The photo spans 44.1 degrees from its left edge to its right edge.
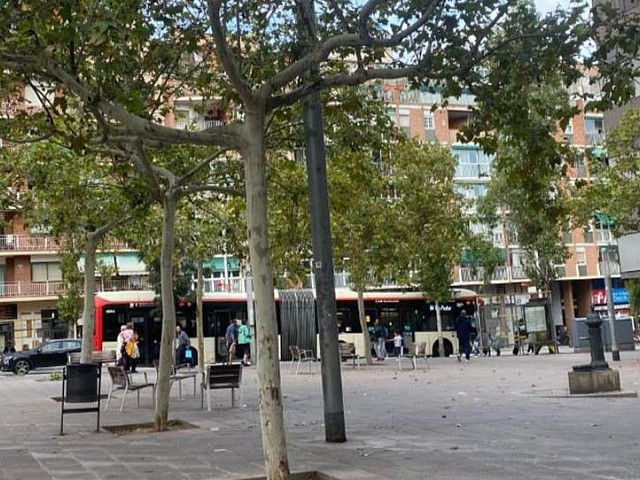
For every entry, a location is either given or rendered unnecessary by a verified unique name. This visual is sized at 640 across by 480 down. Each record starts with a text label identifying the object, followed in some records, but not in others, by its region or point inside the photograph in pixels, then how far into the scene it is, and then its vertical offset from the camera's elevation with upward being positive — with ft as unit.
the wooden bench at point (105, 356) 102.75 -0.20
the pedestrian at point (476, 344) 129.07 -1.89
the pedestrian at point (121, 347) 90.84 +0.75
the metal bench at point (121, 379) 47.11 -1.59
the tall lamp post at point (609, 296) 87.56 +3.38
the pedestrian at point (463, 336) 104.48 -0.29
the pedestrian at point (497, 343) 127.62 -1.90
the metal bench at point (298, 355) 89.06 -1.48
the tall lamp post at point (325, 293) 33.04 +2.06
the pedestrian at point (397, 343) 112.47 -0.82
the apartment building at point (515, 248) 211.00 +21.79
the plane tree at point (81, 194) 56.49 +11.93
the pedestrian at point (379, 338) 120.57 +0.05
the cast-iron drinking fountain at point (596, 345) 48.24 -1.18
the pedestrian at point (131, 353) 91.50 -0.02
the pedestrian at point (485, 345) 127.95 -2.02
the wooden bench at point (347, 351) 89.66 -1.21
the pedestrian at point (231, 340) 107.55 +0.98
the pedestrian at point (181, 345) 109.19 +0.67
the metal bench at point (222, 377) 47.39 -1.74
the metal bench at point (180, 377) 49.00 -1.69
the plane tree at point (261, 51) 24.63 +10.84
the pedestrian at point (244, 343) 109.60 +0.48
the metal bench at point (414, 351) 88.74 -1.82
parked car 125.08 +0.15
